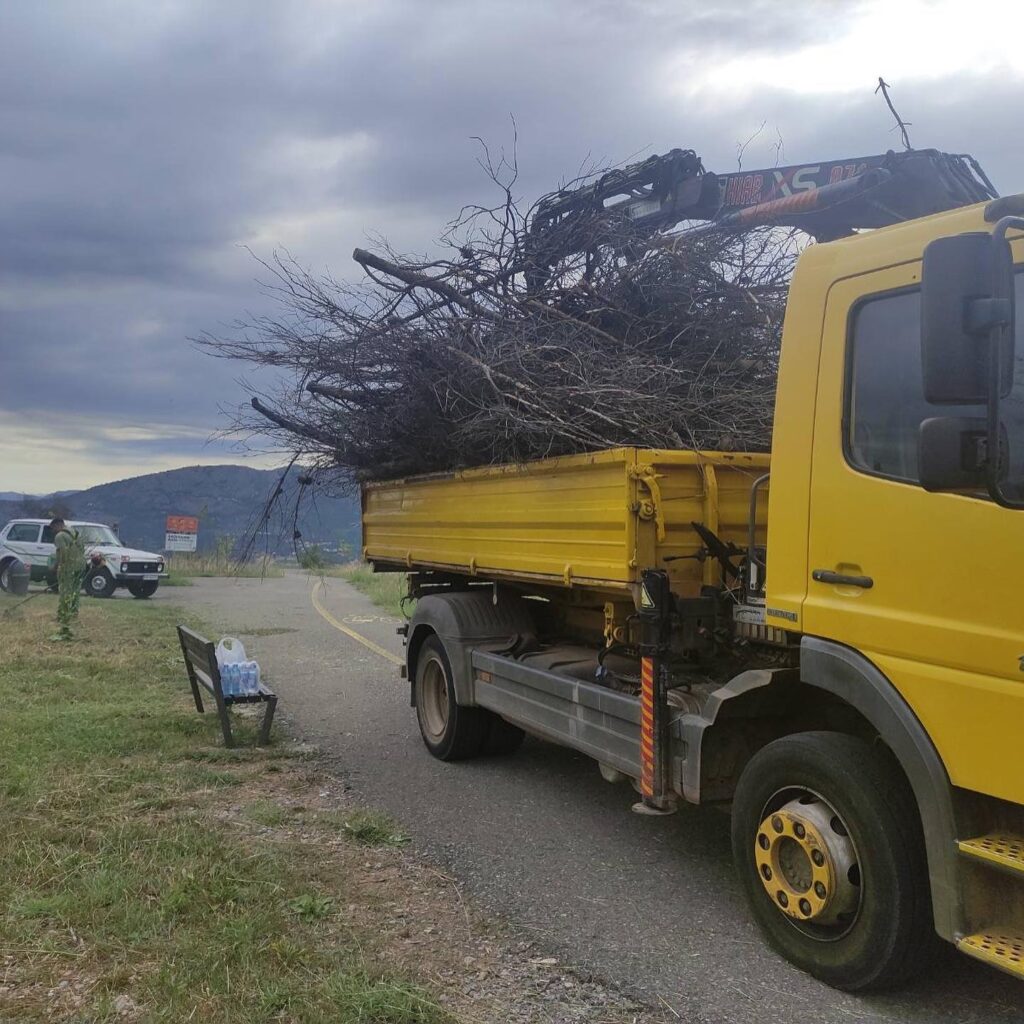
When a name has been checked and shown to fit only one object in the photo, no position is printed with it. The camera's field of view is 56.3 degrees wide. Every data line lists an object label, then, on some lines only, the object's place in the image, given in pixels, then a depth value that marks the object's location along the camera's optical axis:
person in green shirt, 13.18
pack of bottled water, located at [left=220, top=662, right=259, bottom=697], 7.43
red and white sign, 30.64
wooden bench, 7.00
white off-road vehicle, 21.91
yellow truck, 2.89
